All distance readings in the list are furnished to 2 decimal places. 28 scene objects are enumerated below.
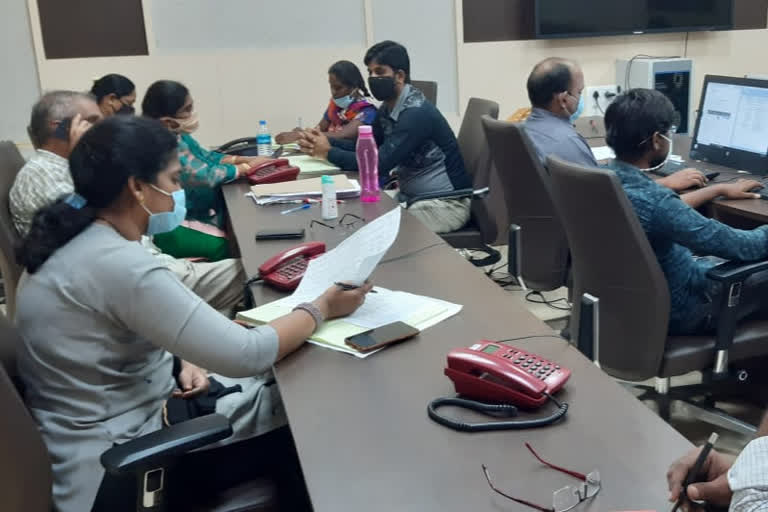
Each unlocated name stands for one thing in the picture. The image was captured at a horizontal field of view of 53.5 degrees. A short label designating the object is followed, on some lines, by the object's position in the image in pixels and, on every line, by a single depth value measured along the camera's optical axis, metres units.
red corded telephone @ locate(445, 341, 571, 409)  1.24
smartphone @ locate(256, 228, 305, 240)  2.40
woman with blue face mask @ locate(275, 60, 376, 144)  4.01
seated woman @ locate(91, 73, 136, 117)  3.72
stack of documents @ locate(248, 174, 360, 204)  2.93
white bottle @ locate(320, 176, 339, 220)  2.57
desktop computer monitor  2.92
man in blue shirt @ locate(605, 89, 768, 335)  2.07
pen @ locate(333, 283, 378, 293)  1.69
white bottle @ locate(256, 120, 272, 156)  3.93
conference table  1.05
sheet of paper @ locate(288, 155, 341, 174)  3.50
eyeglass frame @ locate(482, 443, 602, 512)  1.00
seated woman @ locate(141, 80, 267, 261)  2.94
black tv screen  5.24
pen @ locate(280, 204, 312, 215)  2.77
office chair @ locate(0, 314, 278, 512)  1.24
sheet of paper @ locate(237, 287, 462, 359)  1.59
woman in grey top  1.43
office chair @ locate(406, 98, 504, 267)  3.33
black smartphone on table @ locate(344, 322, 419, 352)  1.52
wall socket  5.45
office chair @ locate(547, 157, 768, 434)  2.03
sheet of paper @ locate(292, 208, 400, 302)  1.69
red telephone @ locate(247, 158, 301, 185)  3.27
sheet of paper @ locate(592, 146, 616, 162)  3.41
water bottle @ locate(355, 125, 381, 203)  2.84
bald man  2.88
